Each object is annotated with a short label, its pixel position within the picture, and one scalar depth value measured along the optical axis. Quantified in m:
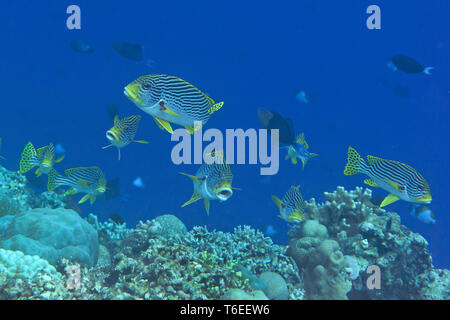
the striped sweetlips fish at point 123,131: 4.49
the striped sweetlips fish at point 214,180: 3.32
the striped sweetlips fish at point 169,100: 3.17
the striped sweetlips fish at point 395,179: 3.95
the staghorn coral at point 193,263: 3.90
